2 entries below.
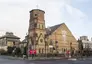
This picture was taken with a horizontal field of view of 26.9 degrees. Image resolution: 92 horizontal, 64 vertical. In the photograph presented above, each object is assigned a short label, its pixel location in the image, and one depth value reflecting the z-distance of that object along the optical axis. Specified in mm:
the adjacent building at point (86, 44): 122775
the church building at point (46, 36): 77438
